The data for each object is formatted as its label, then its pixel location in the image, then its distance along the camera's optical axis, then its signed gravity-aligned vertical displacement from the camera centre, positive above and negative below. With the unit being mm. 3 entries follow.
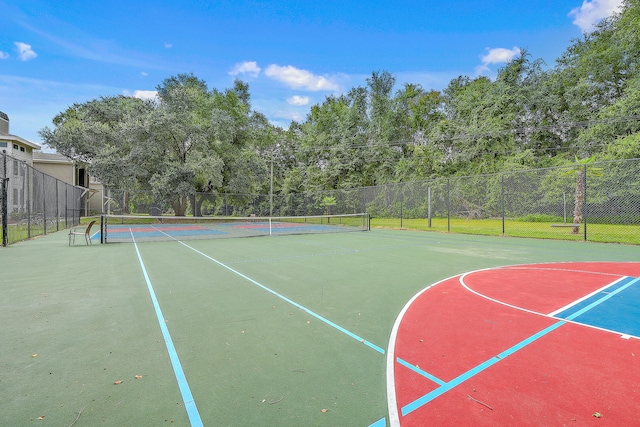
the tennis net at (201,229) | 14500 -1520
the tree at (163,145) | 25172 +5046
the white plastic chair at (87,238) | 10355 -1317
